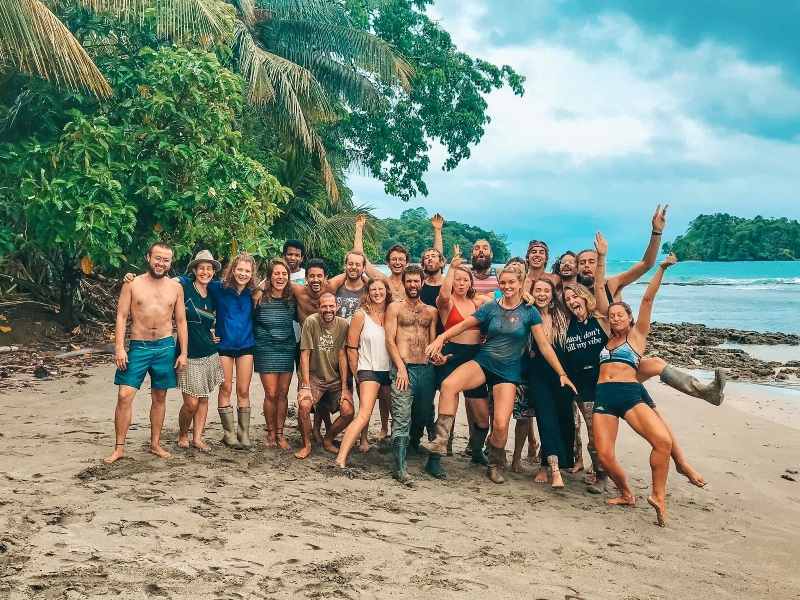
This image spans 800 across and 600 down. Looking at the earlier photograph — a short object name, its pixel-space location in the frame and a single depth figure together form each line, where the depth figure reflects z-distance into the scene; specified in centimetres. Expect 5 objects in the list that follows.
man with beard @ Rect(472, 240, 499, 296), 716
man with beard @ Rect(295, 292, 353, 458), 625
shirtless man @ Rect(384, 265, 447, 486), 602
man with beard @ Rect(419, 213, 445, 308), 665
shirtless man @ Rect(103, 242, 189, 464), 566
